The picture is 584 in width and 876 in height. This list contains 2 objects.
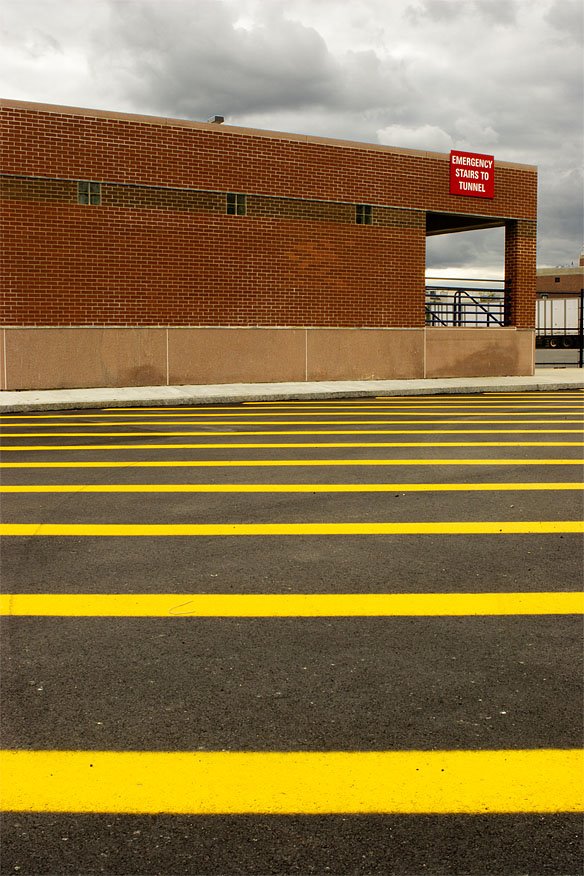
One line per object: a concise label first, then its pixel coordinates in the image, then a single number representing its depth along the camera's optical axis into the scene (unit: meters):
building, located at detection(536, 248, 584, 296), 86.69
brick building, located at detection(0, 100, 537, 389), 19.50
